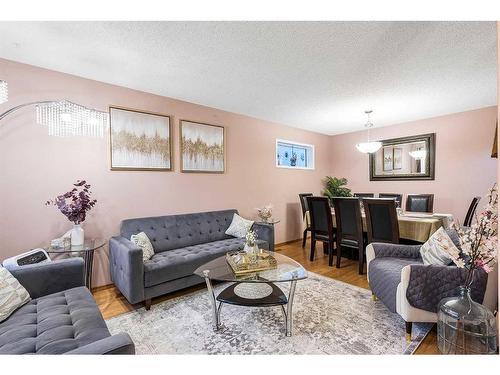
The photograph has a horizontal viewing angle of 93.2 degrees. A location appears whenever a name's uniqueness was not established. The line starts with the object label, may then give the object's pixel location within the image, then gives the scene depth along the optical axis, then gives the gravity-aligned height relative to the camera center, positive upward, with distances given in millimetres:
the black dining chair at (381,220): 2945 -479
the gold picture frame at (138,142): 2969 +565
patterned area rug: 1771 -1230
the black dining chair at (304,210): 4410 -532
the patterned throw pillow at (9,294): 1431 -704
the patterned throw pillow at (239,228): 3588 -674
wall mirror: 4531 +493
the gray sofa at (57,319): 1113 -786
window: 5073 +656
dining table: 3008 -548
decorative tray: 2076 -729
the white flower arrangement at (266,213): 4109 -515
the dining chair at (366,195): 5023 -250
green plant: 5277 -90
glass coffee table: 1926 -973
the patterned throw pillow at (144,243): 2637 -677
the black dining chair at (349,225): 3316 -610
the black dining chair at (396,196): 4444 -255
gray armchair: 1716 -799
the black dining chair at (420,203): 4148 -350
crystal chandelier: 2227 +642
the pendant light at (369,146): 3941 +620
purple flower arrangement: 2396 -200
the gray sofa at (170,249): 2314 -820
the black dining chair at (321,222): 3631 -622
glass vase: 1409 -886
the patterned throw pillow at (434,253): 1983 -624
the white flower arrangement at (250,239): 2328 -549
